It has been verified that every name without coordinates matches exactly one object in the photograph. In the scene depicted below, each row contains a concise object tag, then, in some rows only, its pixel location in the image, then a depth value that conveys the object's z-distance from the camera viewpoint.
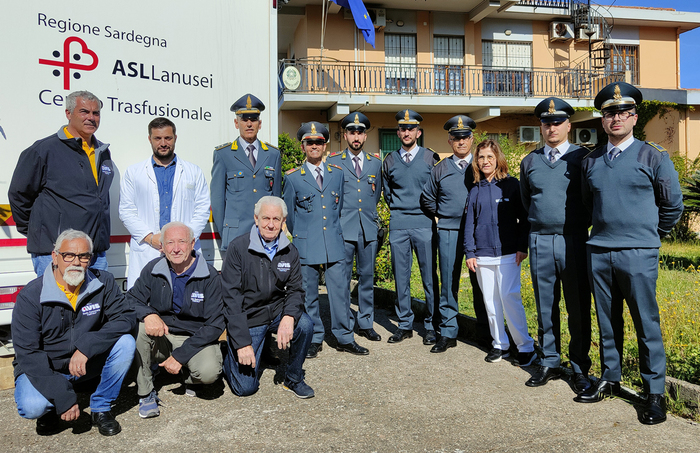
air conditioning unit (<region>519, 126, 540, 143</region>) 18.82
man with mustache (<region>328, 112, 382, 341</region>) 5.49
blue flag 12.99
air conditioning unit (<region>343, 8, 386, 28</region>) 17.36
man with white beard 3.29
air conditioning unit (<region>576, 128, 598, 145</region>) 19.64
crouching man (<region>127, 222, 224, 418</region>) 3.87
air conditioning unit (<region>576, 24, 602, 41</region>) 19.09
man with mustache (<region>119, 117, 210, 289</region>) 4.32
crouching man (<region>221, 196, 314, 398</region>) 4.09
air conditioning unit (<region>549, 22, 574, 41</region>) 19.00
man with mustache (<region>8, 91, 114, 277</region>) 3.82
